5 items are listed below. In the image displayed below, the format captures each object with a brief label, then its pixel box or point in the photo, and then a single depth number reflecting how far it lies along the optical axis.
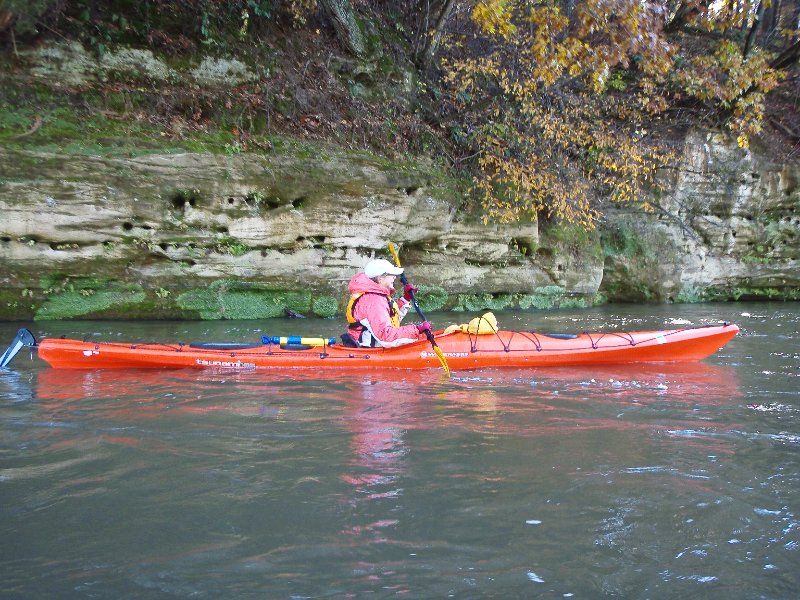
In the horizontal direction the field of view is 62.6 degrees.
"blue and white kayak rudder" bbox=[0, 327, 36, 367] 6.34
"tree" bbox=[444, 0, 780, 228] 11.70
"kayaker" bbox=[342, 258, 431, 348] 6.47
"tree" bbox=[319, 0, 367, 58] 11.32
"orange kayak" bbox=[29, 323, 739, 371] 6.49
